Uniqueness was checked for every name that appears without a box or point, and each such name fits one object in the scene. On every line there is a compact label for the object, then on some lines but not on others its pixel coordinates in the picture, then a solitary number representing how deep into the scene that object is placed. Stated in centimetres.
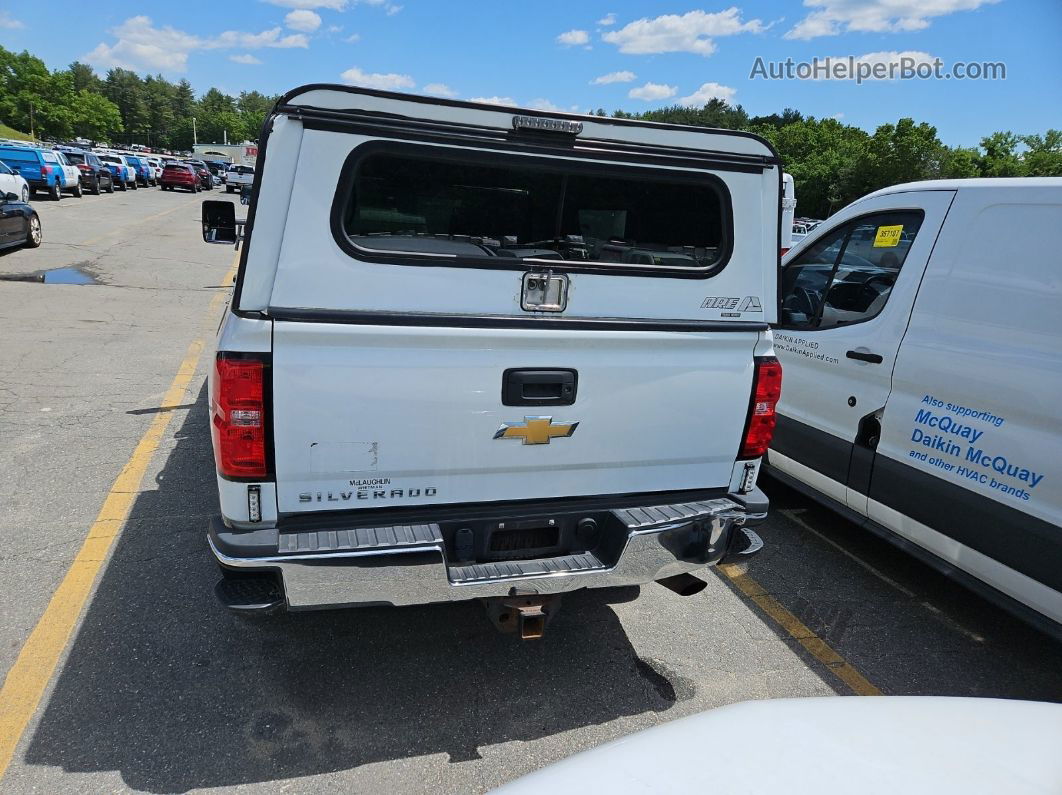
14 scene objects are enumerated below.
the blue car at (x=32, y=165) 2444
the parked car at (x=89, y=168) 3044
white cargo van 311
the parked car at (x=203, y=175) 4356
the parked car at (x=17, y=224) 1286
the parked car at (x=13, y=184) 1647
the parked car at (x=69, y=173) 2623
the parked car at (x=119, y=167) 3621
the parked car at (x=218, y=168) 5840
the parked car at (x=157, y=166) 4383
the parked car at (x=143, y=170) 4103
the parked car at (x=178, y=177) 3966
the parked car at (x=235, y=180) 4241
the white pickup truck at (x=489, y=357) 236
